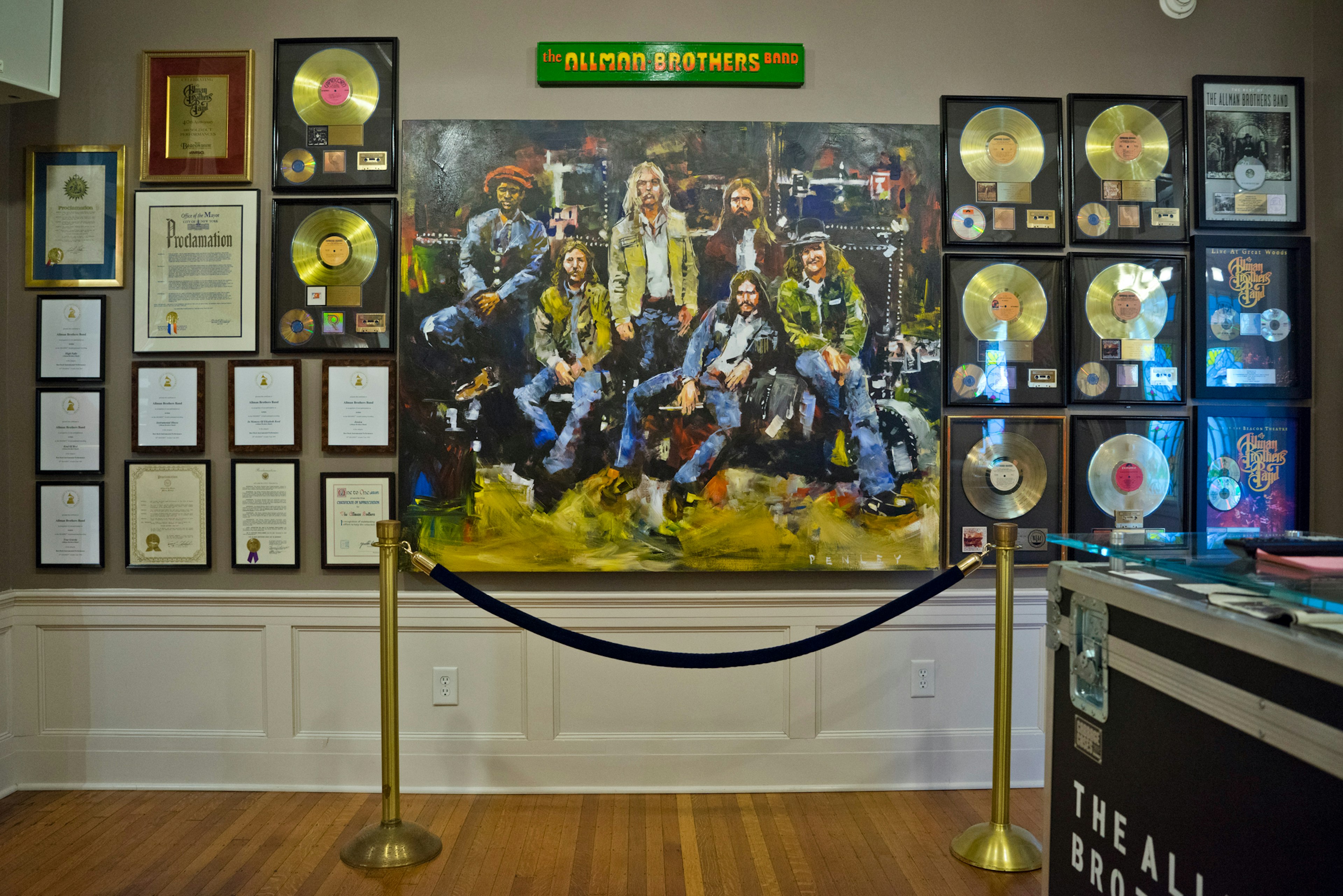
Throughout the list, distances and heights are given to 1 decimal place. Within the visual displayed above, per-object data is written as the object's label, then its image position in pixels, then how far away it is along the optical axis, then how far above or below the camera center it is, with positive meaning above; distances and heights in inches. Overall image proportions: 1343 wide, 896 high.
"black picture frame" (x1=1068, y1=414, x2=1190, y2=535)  123.8 +0.3
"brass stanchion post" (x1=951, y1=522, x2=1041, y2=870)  100.6 -44.8
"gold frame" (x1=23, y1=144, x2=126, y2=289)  121.5 +38.0
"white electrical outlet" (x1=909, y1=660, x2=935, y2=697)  124.1 -35.9
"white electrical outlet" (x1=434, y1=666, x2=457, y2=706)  122.1 -37.1
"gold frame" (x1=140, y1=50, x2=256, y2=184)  121.3 +53.0
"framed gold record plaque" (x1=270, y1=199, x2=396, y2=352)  121.1 +26.6
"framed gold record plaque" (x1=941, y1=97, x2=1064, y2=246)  122.6 +43.9
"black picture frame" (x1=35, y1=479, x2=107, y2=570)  121.9 -10.4
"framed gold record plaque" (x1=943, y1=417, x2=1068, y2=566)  123.1 -3.5
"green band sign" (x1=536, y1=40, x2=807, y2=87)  120.5 +59.9
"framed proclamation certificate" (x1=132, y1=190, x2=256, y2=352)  121.6 +27.4
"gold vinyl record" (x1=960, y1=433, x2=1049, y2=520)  123.0 -3.7
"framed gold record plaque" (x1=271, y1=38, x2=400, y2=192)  121.0 +52.2
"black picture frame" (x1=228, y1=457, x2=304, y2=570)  122.2 -9.7
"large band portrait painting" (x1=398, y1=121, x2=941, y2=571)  120.4 +15.9
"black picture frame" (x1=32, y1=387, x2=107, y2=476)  121.8 +2.1
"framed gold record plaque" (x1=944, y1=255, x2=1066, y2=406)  123.0 +19.0
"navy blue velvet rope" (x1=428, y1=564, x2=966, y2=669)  99.9 -23.8
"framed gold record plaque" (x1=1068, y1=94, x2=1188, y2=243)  123.6 +44.7
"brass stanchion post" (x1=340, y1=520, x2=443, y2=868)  100.8 -44.4
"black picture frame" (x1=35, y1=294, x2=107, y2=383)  121.7 +17.1
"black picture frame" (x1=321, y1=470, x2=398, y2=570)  121.6 -5.8
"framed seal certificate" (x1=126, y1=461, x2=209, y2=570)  122.3 -10.4
